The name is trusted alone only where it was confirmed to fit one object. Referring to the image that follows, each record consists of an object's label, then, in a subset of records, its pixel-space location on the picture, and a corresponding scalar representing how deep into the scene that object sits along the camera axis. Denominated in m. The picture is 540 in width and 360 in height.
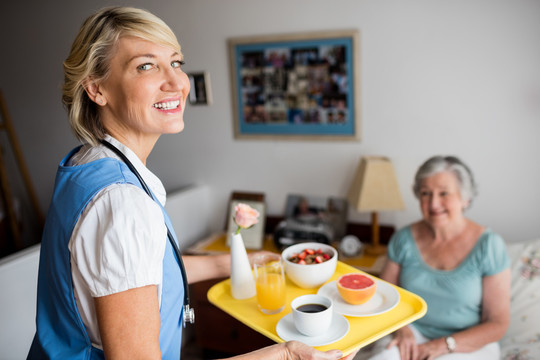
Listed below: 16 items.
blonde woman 0.87
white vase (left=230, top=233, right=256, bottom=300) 1.38
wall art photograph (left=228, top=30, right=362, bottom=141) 2.37
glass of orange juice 1.28
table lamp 2.23
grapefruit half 1.28
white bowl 1.37
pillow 1.74
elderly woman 1.63
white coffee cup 1.13
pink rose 1.34
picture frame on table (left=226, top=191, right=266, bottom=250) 2.59
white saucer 1.13
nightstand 2.41
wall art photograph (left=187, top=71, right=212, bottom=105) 2.73
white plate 1.27
